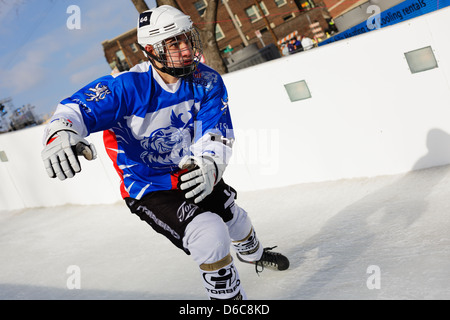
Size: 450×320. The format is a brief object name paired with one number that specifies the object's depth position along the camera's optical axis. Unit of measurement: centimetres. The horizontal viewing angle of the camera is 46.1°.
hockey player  285
